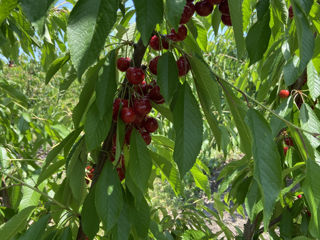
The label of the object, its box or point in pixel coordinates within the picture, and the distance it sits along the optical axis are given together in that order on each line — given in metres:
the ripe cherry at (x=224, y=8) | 0.67
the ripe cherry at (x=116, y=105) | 0.68
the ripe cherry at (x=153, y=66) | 0.71
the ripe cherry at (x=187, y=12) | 0.62
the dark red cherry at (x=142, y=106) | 0.68
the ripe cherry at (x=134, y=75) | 0.67
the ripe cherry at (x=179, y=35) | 0.66
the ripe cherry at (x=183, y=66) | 0.65
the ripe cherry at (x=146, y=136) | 0.76
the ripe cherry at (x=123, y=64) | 0.74
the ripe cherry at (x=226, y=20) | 0.70
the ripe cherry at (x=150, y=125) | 0.76
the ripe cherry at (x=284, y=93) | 1.34
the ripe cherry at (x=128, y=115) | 0.66
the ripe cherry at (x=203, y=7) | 0.66
